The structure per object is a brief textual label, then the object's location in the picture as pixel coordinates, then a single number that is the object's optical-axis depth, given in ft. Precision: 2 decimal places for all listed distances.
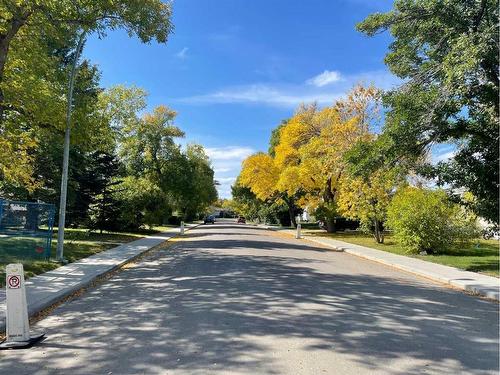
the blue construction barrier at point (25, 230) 42.75
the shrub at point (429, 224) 67.51
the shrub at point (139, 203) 106.11
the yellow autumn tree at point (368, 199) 86.63
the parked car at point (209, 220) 255.50
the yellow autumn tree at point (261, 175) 155.84
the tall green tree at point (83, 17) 40.19
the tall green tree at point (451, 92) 41.50
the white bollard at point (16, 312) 20.86
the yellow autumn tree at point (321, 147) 105.29
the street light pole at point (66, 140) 50.65
